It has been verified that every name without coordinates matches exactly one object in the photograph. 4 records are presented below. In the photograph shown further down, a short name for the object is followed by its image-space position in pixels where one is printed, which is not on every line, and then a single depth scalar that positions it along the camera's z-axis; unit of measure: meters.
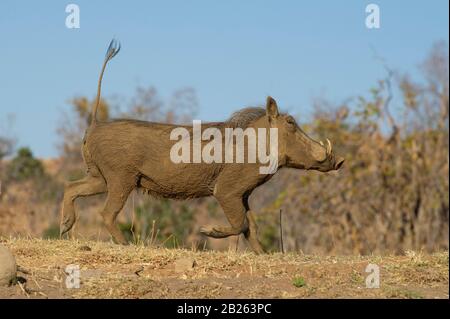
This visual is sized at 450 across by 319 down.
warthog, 14.68
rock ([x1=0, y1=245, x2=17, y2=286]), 10.90
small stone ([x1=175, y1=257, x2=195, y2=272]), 12.02
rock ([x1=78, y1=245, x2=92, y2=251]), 13.39
